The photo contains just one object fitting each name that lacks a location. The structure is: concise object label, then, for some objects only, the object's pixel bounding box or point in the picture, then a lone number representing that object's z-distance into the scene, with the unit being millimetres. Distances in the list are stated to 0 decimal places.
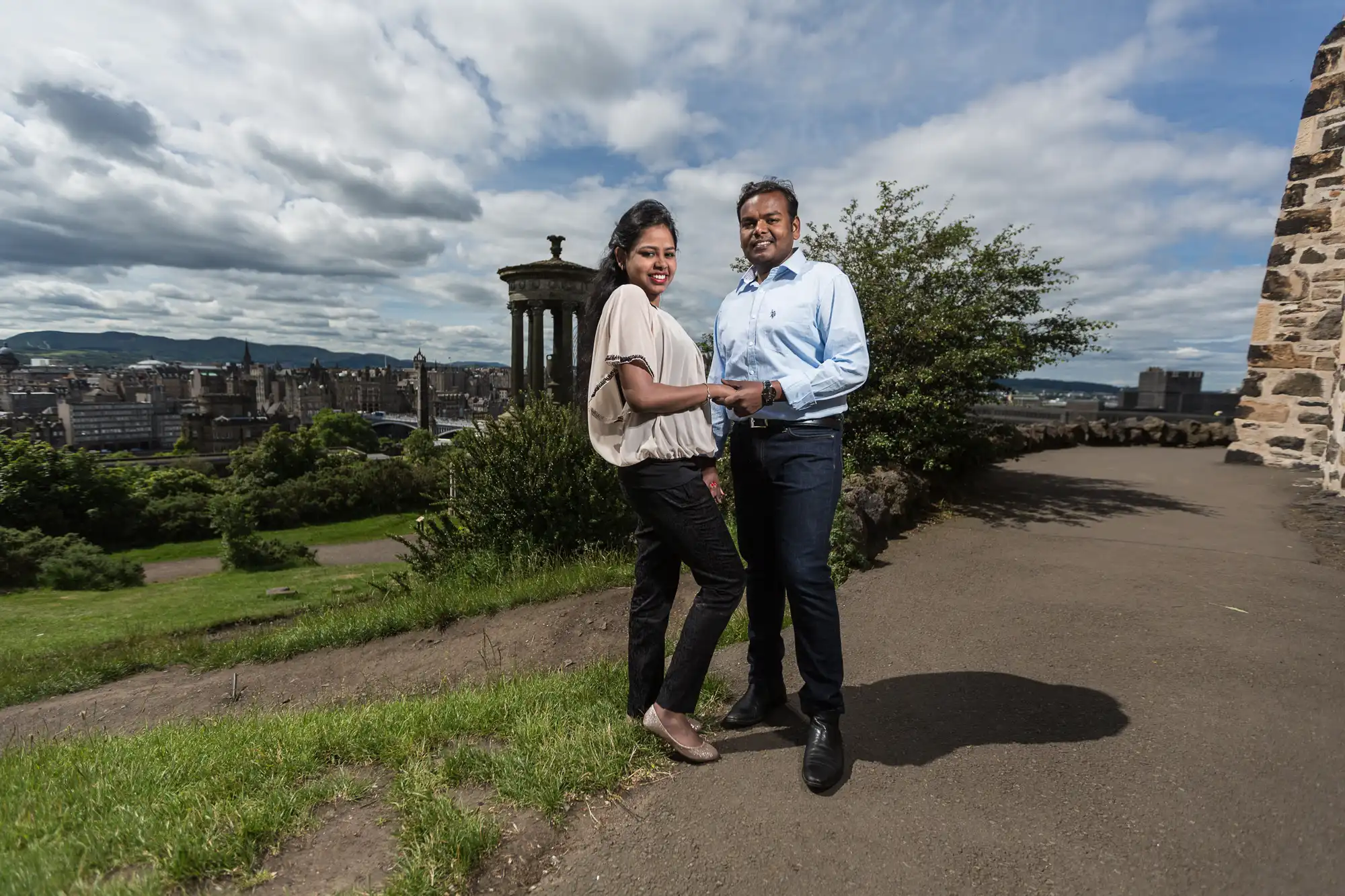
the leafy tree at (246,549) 22047
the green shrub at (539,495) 7285
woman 2377
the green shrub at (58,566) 20359
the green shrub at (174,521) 34531
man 2426
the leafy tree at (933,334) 7266
